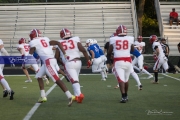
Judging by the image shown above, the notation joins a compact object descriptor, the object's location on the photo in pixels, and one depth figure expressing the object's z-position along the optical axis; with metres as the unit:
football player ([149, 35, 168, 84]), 18.59
